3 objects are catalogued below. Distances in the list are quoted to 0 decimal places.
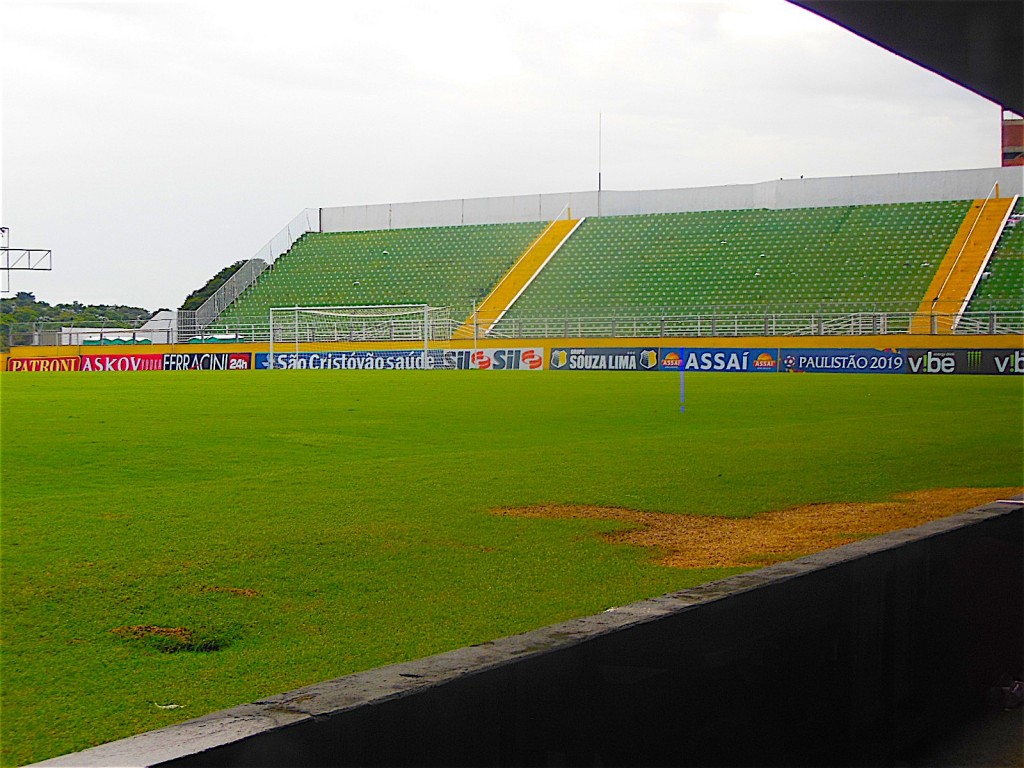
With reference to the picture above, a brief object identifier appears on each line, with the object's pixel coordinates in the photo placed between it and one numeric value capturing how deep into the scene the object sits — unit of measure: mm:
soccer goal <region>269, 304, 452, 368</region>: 43812
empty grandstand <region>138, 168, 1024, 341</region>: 41500
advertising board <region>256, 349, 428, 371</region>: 41281
